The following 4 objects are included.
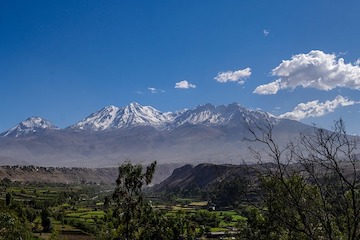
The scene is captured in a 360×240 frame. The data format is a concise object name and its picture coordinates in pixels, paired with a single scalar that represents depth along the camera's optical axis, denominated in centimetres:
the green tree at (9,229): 3425
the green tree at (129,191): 3067
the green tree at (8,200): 8740
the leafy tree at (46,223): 7819
